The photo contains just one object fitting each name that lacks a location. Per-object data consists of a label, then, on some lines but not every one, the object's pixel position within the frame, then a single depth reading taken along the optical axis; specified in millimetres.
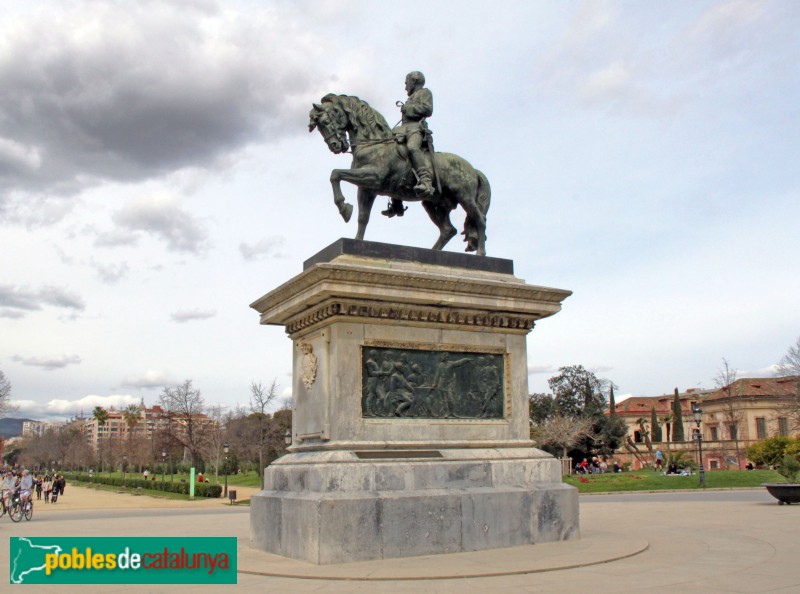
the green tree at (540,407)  78750
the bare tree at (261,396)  54706
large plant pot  20020
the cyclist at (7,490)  24877
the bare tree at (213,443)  69688
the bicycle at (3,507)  24469
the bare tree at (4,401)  60906
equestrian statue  12188
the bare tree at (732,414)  74256
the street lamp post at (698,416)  35434
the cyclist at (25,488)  23641
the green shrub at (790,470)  20900
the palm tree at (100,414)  145500
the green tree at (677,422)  89250
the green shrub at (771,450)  45594
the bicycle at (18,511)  23797
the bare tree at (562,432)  65556
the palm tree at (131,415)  127500
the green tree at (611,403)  83562
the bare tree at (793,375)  57656
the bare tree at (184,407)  65625
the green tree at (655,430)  95188
